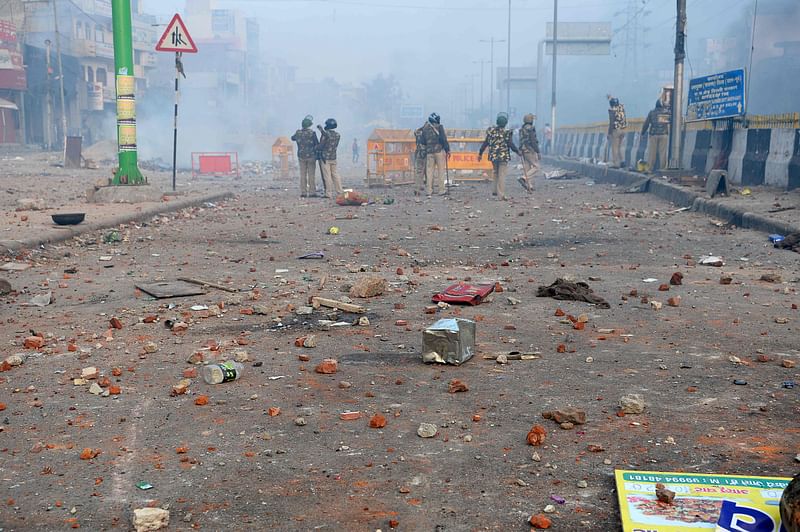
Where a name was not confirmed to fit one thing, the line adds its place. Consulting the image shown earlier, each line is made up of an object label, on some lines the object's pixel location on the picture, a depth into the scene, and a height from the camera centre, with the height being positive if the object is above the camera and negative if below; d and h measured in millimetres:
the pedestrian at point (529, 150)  20766 -219
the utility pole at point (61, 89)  45219 +2215
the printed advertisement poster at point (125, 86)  15031 +810
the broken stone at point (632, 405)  4039 -1209
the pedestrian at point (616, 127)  24875 +454
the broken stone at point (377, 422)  3885 -1262
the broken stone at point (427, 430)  3754 -1254
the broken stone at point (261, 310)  6227 -1246
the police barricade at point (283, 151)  28422 -501
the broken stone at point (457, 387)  4398 -1243
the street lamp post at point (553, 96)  44378 +2272
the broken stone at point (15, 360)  4930 -1293
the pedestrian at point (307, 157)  19500 -455
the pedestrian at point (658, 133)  21938 +266
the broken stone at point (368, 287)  6820 -1172
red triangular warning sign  15547 +1709
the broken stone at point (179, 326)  5719 -1262
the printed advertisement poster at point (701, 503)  2846 -1231
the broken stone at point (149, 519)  2916 -1290
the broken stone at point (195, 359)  4910 -1260
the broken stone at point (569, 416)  3875 -1219
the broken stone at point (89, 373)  4664 -1286
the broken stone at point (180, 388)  4389 -1278
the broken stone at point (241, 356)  4947 -1256
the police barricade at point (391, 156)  23344 -480
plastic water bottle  4523 -1238
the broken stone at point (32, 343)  5332 -1291
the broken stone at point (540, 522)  2902 -1267
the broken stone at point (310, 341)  5285 -1243
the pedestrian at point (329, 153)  19500 -361
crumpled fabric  6649 -1168
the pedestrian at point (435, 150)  20203 -250
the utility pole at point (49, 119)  49250 +760
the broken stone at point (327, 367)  4723 -1246
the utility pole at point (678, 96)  19156 +1054
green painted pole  14938 +685
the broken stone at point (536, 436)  3648 -1235
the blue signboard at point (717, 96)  17703 +1033
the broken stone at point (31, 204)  13398 -1140
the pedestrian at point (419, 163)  20500 -571
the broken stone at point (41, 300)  6702 -1302
